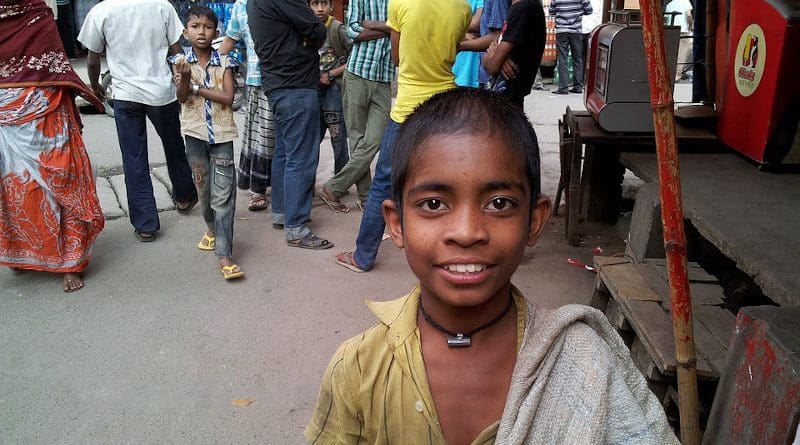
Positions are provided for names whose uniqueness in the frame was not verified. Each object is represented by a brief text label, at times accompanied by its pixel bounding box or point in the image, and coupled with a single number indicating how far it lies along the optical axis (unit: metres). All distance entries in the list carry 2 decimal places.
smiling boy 1.22
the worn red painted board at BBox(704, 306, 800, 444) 1.72
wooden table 4.27
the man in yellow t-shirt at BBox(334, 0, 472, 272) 3.95
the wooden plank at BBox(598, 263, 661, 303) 2.77
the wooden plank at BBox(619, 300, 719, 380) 2.27
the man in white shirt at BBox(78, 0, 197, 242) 4.55
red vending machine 3.30
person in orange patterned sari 3.85
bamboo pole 1.90
